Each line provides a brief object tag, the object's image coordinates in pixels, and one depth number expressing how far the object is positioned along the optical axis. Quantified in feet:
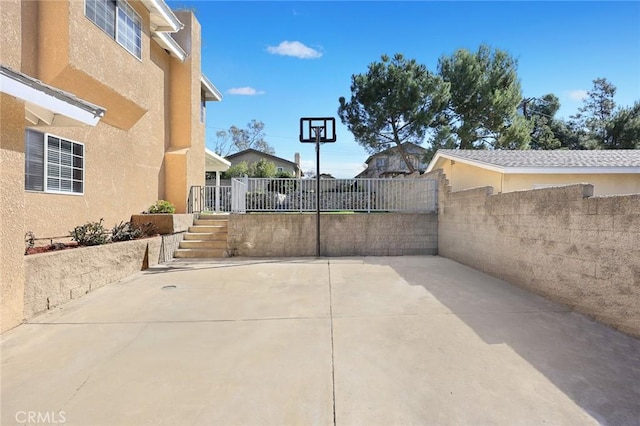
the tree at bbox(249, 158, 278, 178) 90.38
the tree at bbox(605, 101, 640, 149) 80.07
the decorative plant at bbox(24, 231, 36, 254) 16.90
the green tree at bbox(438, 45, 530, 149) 63.05
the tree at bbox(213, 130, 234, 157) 144.11
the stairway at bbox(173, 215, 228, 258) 30.89
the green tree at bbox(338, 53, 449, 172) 62.80
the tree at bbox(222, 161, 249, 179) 95.05
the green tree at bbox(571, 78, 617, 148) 100.68
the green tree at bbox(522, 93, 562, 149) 88.60
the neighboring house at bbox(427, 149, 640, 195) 29.32
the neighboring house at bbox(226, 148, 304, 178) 112.98
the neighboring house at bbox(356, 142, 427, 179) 72.47
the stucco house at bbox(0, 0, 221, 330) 12.74
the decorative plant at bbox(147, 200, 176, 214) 32.17
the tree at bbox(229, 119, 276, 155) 147.02
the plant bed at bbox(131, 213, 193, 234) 29.76
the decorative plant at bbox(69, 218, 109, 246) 19.81
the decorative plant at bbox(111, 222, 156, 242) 23.61
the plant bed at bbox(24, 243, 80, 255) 16.48
